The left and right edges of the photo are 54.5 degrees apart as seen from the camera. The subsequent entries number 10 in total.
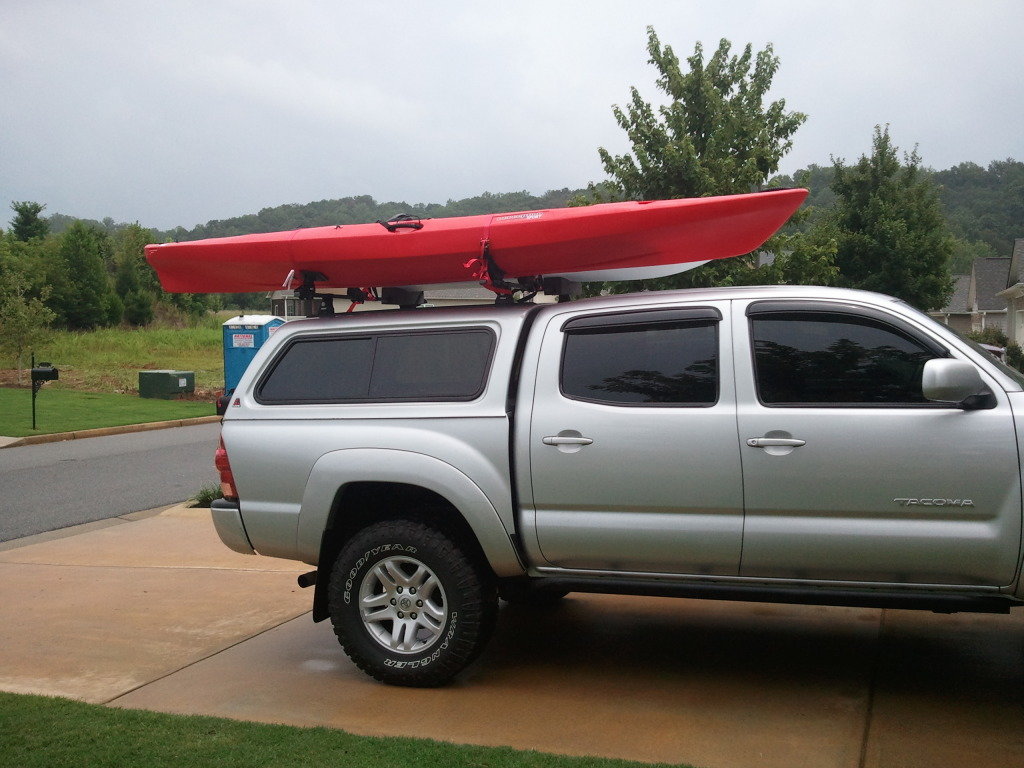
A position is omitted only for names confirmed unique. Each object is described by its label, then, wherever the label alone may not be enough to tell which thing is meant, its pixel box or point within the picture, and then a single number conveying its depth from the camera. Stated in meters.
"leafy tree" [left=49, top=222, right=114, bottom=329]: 46.56
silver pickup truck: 4.23
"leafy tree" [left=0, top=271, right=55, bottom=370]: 26.56
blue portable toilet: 20.17
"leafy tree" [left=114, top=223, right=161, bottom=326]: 51.94
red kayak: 4.88
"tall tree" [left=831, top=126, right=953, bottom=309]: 26.41
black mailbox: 17.11
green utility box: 25.91
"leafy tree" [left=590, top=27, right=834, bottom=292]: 15.48
